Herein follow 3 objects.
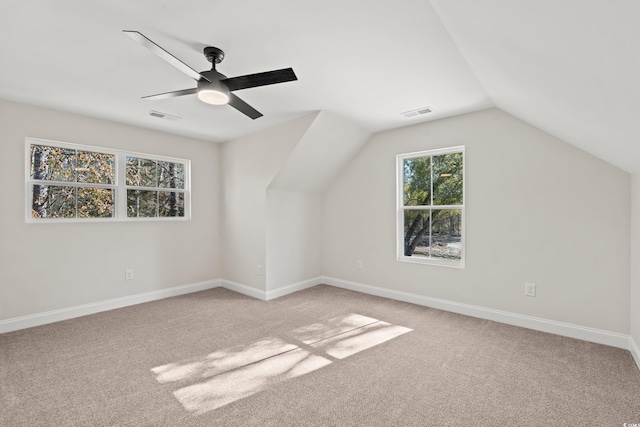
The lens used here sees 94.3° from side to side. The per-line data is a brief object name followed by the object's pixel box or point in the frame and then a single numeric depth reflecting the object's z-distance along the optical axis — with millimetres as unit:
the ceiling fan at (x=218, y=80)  2014
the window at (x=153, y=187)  4191
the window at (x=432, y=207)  3850
